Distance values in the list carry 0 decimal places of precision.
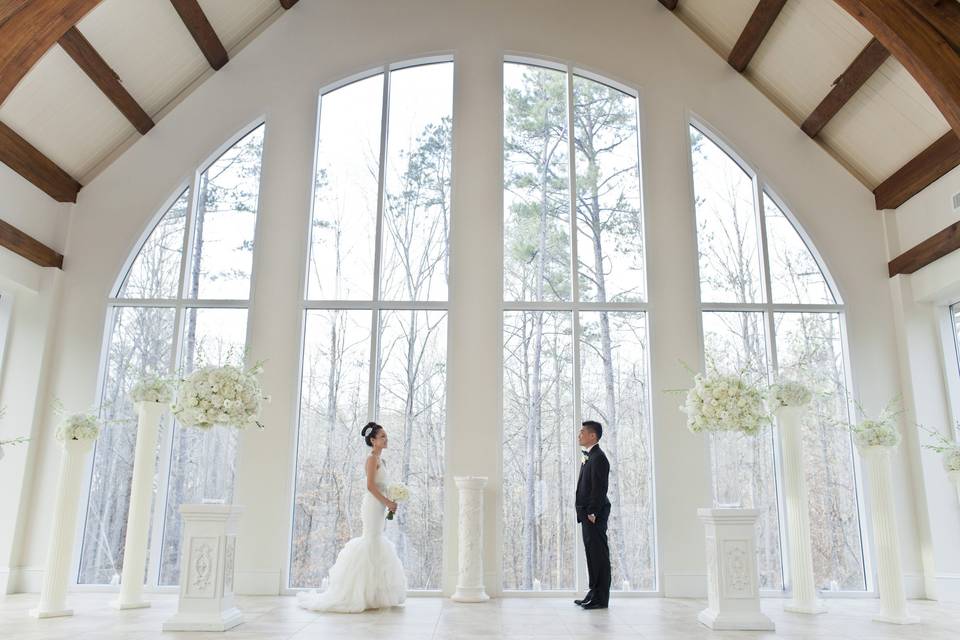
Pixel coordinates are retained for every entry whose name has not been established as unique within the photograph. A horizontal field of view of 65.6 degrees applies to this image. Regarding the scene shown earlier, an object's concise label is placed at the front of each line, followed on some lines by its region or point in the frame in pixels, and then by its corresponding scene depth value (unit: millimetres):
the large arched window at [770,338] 7234
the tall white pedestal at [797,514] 6051
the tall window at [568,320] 7215
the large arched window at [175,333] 7215
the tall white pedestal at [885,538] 5660
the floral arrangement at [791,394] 6230
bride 5863
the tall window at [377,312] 7250
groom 6242
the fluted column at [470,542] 6730
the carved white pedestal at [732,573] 5250
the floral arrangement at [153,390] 6328
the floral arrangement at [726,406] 5547
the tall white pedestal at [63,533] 5598
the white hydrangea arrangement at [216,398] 5320
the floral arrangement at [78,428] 5969
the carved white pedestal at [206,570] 5062
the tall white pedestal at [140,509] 6066
